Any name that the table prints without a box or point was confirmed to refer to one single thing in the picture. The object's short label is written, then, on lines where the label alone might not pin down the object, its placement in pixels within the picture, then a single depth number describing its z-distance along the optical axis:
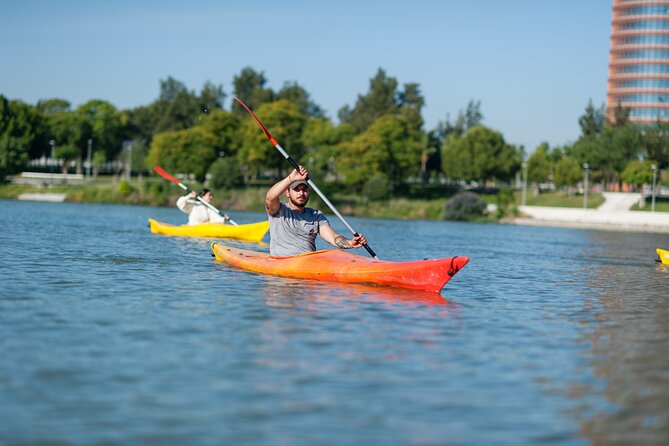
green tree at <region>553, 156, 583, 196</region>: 91.06
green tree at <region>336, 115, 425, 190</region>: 91.25
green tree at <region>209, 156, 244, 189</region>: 87.12
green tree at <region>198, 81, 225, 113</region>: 133.25
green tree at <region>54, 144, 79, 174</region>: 110.88
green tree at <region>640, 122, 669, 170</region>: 88.24
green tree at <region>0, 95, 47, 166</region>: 95.88
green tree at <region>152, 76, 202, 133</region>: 128.25
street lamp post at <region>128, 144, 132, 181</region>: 104.03
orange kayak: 14.53
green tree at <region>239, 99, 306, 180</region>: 92.38
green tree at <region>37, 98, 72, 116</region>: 129.50
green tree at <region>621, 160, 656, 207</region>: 84.75
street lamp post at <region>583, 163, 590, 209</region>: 83.69
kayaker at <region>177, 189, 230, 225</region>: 29.92
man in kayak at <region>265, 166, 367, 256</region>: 14.15
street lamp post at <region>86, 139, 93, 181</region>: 109.16
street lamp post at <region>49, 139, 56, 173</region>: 105.57
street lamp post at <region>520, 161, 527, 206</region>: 88.36
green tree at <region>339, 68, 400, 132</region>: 118.82
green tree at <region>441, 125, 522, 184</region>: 99.06
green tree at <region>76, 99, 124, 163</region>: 117.31
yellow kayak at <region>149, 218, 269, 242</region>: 28.75
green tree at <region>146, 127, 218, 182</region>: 93.12
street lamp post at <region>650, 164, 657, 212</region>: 80.84
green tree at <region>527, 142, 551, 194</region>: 95.44
